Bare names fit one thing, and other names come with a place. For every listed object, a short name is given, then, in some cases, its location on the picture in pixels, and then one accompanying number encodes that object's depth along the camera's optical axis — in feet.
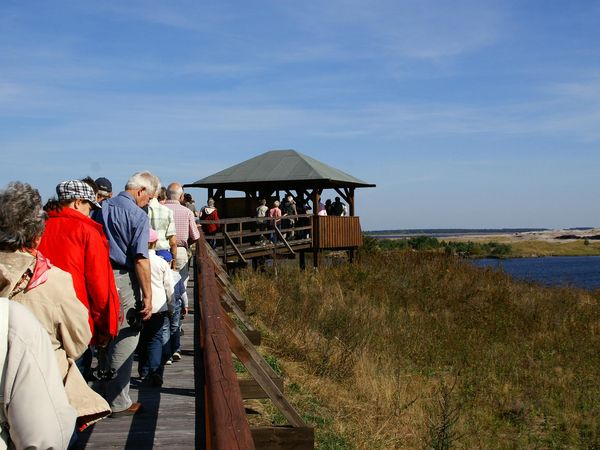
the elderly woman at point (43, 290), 10.46
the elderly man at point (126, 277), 18.11
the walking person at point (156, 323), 20.98
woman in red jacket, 14.58
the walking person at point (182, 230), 28.66
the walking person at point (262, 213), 74.03
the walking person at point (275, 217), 73.92
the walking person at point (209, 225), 61.55
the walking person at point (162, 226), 24.99
